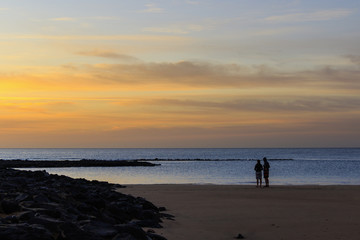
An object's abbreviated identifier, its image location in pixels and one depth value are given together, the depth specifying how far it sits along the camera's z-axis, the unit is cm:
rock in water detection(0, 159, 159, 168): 7139
